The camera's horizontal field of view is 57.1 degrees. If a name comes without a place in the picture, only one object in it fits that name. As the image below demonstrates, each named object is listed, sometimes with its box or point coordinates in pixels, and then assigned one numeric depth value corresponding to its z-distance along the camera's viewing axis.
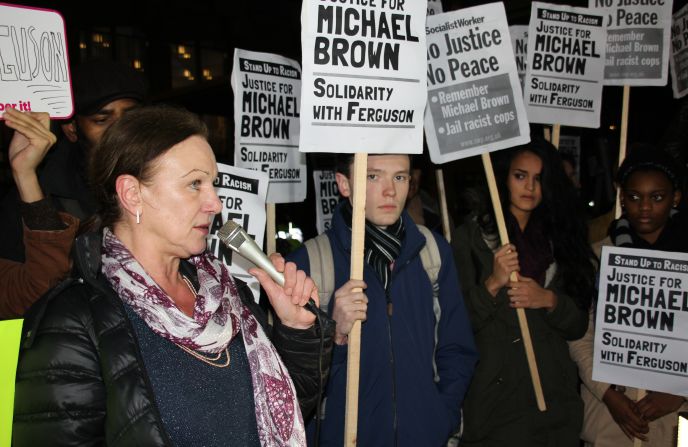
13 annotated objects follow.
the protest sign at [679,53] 5.36
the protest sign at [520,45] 5.03
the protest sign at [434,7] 4.11
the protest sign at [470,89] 3.58
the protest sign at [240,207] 3.50
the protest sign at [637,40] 4.72
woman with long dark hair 3.37
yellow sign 1.85
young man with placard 2.66
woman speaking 1.53
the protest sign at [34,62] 2.40
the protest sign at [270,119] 4.05
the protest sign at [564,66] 4.33
